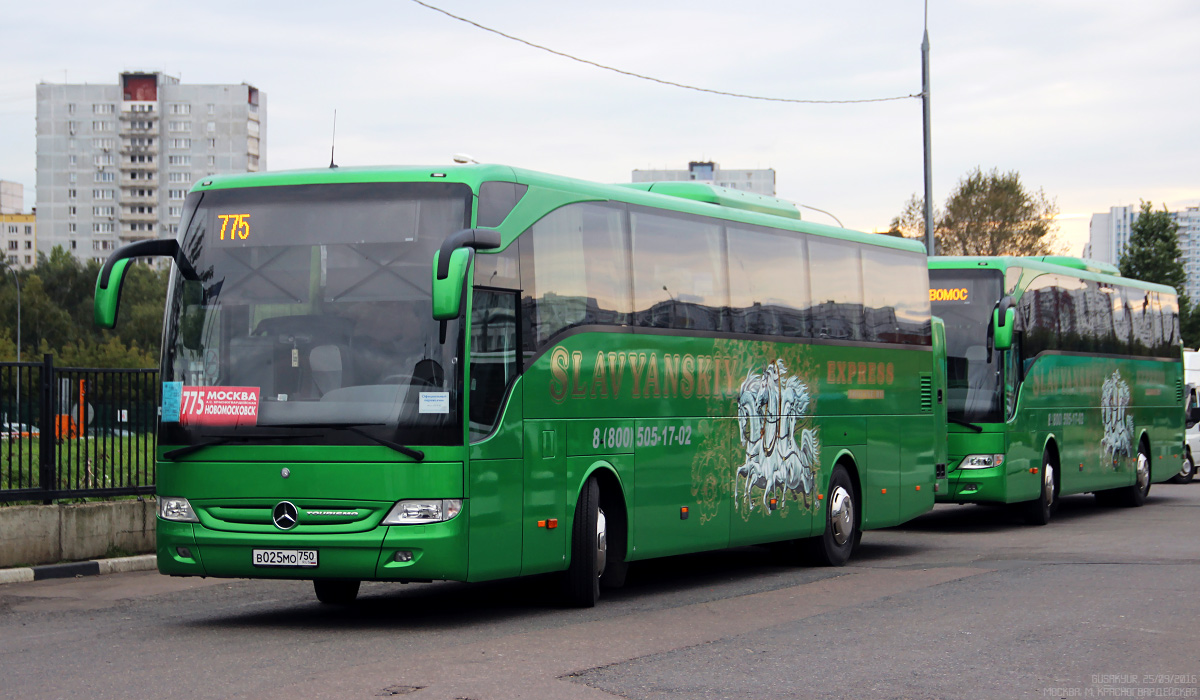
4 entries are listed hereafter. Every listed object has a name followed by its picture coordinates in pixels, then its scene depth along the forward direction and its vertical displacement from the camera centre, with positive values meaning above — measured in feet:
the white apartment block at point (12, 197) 611.47 +90.32
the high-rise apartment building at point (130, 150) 513.86 +92.61
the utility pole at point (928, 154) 97.19 +16.30
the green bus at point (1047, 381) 65.41 +0.51
